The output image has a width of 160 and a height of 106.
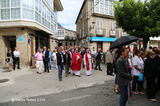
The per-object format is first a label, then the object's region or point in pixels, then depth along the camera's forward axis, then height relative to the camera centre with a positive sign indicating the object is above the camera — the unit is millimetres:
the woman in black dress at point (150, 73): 3539 -815
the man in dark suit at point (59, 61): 6133 -687
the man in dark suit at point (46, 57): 8141 -542
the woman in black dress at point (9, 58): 8619 -684
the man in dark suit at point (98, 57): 8688 -602
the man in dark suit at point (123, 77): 2685 -704
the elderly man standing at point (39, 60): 7854 -758
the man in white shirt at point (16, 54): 8976 -367
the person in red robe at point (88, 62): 7234 -911
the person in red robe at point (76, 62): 7195 -885
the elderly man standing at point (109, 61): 7254 -790
